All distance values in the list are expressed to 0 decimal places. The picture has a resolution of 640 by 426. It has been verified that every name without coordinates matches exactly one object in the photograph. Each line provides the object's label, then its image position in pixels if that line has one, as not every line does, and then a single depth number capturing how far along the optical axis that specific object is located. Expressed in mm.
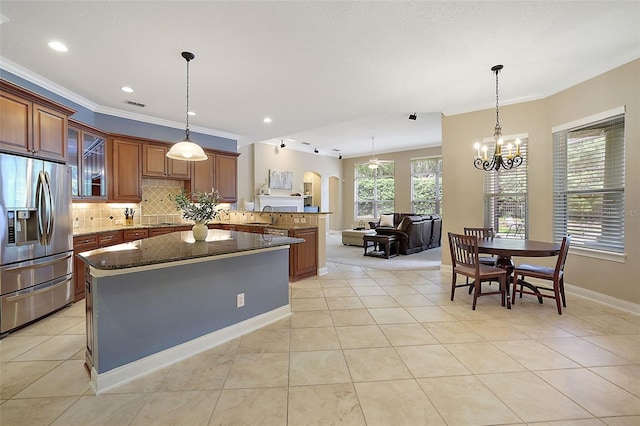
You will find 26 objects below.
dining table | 3176
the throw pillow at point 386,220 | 8365
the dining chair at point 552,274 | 3213
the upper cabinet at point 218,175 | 5672
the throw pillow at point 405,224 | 6914
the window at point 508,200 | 4480
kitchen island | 1971
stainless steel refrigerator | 2693
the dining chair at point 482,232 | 4340
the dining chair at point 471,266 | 3346
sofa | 6973
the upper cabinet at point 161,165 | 5047
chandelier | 3601
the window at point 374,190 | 10578
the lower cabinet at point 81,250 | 3568
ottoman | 8008
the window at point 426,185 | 9344
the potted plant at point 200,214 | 2850
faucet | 5438
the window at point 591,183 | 3428
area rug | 5707
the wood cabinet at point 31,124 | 2746
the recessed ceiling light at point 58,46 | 2781
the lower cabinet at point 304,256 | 4547
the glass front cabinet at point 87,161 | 3871
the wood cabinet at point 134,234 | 4367
